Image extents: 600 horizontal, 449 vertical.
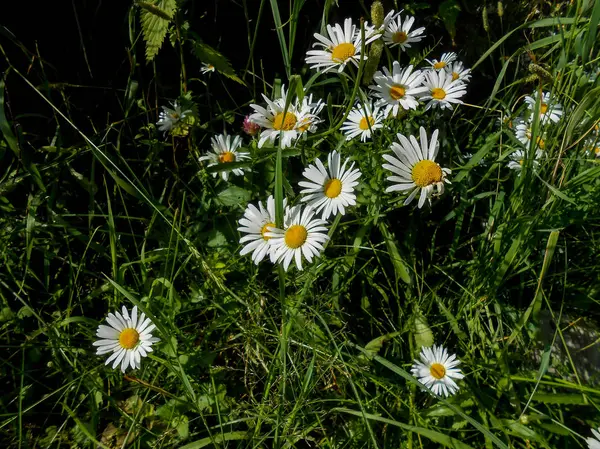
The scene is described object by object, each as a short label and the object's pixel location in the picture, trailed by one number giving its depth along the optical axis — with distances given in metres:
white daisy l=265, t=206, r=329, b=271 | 0.28
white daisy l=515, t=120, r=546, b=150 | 0.36
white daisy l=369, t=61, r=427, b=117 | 0.30
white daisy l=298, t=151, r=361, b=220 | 0.29
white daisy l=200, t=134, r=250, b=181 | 0.38
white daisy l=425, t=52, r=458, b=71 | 0.36
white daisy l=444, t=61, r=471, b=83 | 0.34
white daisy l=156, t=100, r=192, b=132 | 0.38
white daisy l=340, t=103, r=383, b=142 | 0.32
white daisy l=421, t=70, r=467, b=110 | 0.33
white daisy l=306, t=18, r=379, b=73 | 0.29
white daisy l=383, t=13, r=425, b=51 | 0.33
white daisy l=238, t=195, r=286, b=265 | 0.29
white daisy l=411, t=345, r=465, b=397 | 0.30
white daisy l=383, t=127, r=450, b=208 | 0.27
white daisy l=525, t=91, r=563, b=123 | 0.36
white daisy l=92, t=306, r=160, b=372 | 0.29
